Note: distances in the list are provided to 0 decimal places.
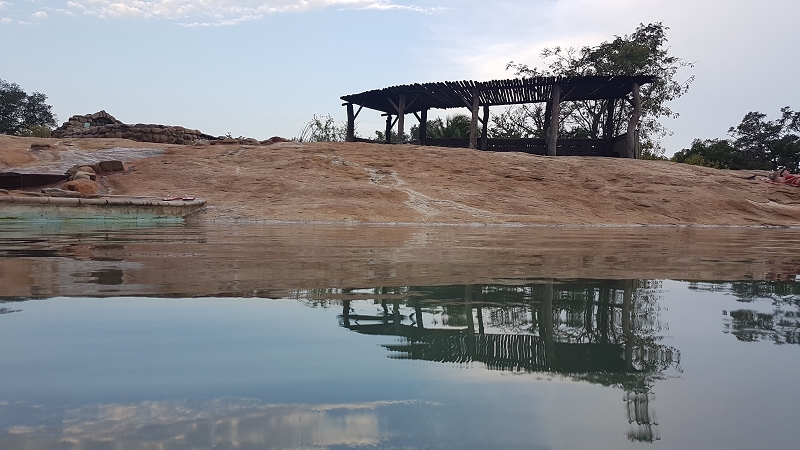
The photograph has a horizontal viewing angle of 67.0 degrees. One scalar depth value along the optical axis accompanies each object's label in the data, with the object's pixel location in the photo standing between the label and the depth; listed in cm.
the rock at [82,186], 1091
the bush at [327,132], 3326
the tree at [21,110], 3766
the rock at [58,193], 978
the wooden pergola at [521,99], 1766
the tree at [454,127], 2867
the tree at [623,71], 2769
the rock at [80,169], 1236
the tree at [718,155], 3202
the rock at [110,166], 1315
